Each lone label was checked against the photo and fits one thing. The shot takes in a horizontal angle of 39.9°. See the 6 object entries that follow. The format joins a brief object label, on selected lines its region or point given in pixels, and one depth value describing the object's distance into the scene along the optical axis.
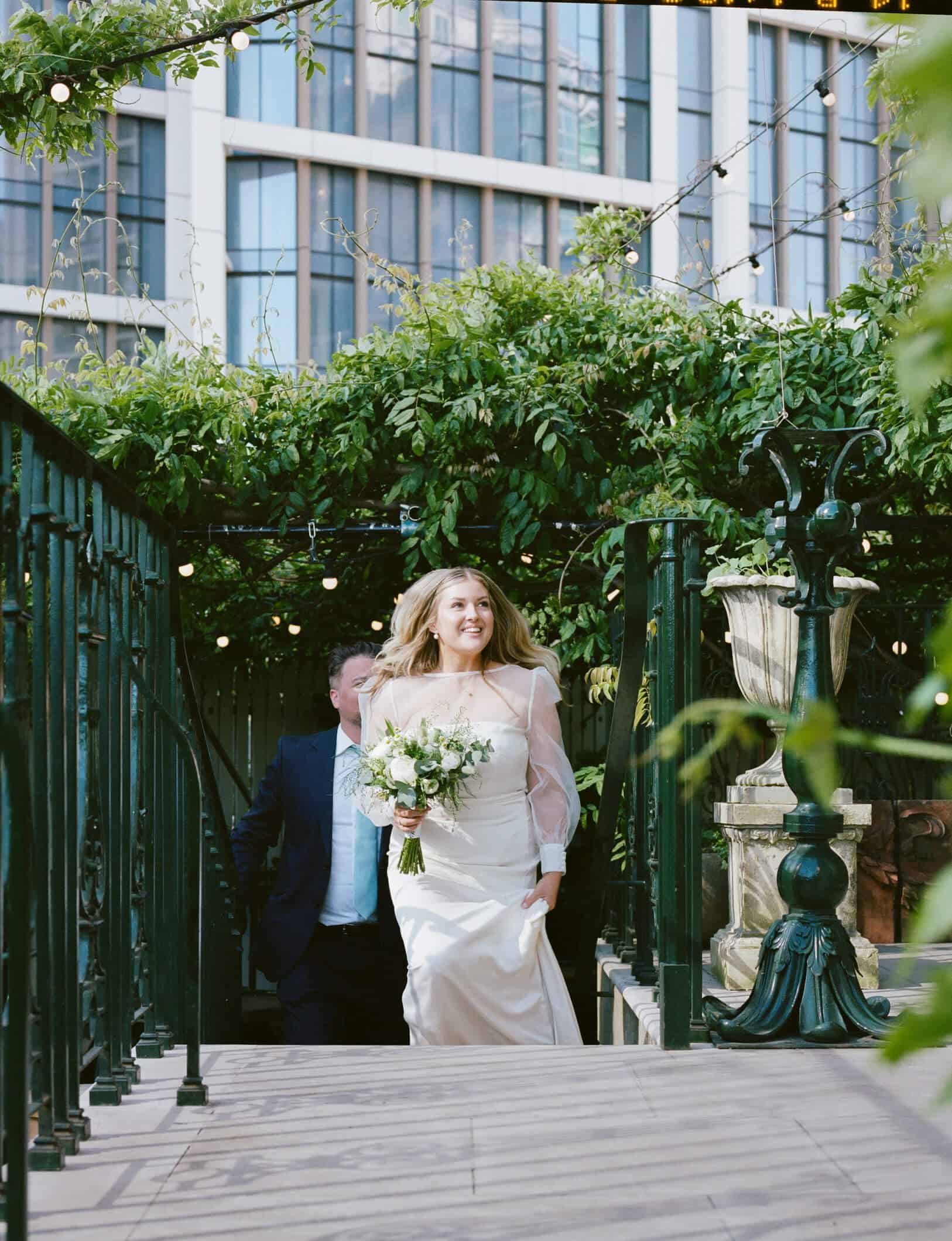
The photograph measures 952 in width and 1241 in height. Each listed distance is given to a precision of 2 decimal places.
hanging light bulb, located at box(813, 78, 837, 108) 6.82
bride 4.42
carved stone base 5.35
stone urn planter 5.53
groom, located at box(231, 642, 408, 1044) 5.14
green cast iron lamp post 3.65
